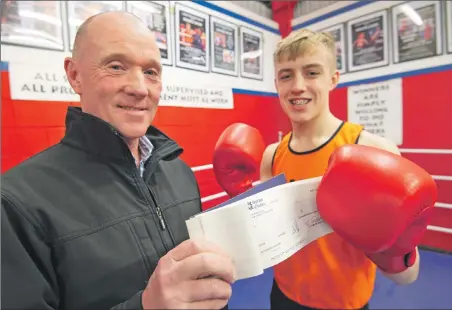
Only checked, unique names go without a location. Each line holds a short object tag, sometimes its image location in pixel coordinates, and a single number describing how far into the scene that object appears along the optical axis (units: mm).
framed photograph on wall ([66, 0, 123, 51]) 1235
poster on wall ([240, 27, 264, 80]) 1374
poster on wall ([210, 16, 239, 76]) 1255
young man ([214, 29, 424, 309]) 971
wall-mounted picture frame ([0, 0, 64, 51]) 1095
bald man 517
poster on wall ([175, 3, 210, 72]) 1201
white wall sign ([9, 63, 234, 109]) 1110
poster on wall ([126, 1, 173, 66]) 1198
